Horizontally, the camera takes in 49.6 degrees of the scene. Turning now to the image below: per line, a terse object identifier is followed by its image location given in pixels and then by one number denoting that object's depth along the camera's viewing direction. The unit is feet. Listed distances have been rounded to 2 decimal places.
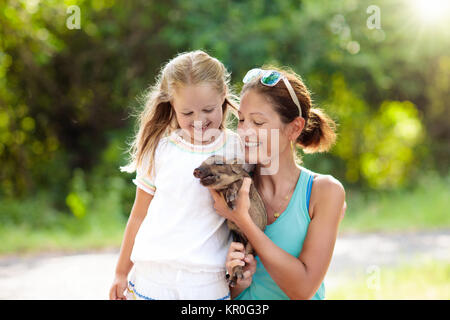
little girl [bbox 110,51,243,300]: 7.06
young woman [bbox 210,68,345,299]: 6.89
